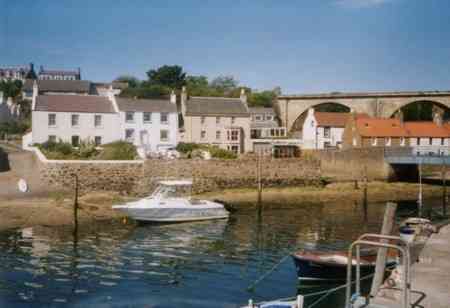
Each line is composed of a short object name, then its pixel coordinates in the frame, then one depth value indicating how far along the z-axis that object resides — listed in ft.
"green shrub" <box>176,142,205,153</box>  164.14
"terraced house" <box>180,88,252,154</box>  191.72
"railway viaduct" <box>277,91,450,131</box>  232.94
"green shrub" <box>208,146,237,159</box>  153.07
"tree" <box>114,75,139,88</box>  436.76
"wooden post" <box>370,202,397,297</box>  45.72
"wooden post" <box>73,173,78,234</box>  96.77
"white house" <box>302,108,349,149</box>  217.97
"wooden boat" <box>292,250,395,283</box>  61.57
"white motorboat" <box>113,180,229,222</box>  101.65
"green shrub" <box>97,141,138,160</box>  137.49
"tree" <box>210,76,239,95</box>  415.03
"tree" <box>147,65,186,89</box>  375.21
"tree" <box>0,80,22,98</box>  331.16
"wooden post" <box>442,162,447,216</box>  137.71
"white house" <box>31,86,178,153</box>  162.61
